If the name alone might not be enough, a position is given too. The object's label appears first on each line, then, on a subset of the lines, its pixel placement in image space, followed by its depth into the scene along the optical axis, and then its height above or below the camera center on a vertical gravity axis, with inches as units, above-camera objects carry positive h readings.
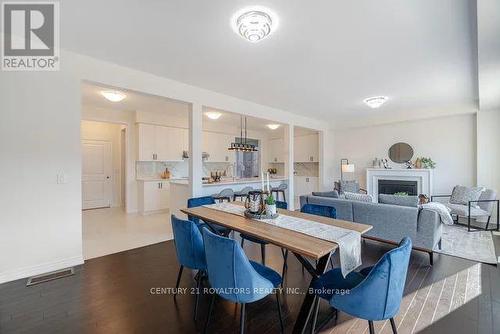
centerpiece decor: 89.5 -15.8
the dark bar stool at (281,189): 209.5 -19.6
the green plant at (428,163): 221.5 +3.2
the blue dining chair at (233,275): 58.5 -27.9
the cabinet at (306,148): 313.7 +26.1
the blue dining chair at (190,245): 77.5 -26.2
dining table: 59.9 -20.2
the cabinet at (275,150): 358.3 +27.2
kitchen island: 176.1 -16.6
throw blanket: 120.3 -23.8
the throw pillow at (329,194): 159.7 -19.1
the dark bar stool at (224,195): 169.5 -20.4
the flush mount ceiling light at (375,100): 173.3 +50.2
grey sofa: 119.3 -30.2
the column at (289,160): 229.5 +7.1
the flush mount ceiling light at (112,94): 158.2 +50.7
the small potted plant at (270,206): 90.2 -15.2
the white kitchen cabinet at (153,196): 224.4 -27.7
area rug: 123.9 -47.5
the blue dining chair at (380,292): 52.4 -29.2
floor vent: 97.0 -46.8
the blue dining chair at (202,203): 111.4 -19.5
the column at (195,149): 154.2 +12.5
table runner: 62.0 -20.1
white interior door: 254.8 -6.3
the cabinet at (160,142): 230.8 +27.1
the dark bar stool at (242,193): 188.2 -20.9
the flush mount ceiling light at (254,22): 79.5 +51.5
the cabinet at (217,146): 283.7 +26.8
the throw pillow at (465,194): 180.9 -22.6
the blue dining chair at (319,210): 98.7 -19.1
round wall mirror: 238.5 +14.6
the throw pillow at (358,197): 145.7 -19.4
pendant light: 211.0 +18.3
